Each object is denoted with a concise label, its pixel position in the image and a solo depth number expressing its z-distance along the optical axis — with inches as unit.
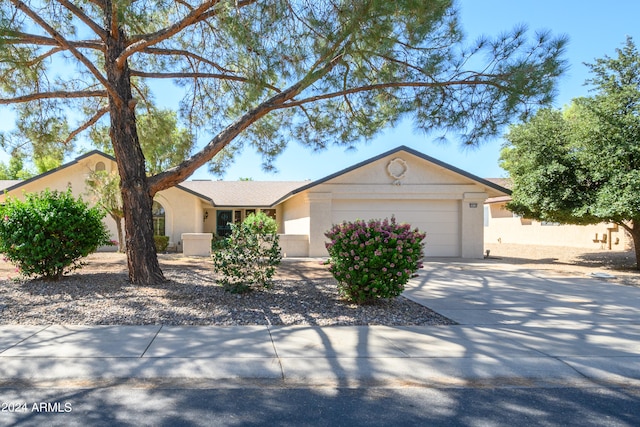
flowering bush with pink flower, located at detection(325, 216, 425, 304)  280.2
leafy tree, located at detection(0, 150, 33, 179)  1617.9
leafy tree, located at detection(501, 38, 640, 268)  466.3
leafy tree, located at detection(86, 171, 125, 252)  692.7
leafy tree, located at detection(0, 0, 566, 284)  280.1
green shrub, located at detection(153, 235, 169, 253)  763.4
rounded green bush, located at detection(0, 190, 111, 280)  337.4
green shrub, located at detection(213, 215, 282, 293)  311.7
